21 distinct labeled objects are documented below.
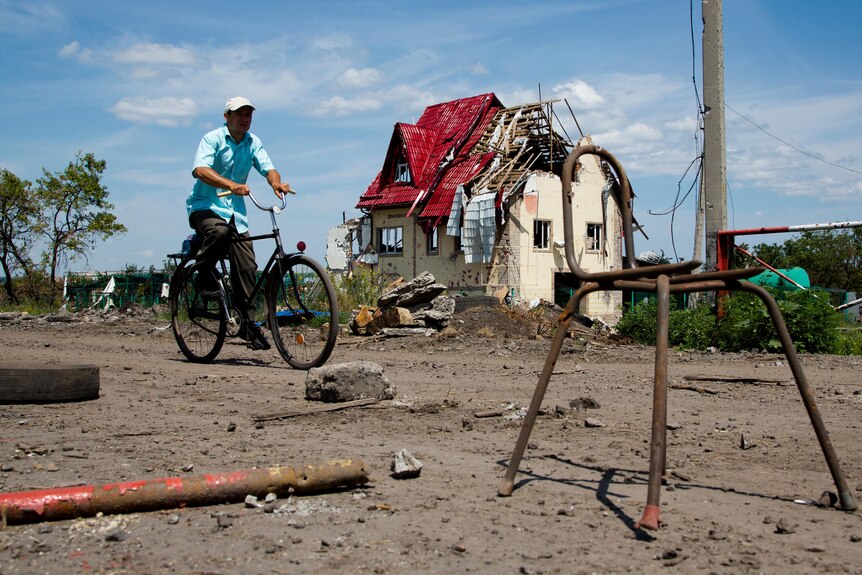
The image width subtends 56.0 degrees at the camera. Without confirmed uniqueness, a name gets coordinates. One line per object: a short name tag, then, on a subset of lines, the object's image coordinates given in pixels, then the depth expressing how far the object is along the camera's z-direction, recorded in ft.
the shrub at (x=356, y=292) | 60.13
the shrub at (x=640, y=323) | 42.57
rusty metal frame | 9.30
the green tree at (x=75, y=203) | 96.22
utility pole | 44.52
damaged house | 96.63
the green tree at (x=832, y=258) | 125.18
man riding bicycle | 24.92
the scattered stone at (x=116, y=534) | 8.90
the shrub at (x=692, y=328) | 37.19
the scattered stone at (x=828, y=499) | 10.75
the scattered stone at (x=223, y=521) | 9.37
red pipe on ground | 9.32
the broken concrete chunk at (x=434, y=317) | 45.85
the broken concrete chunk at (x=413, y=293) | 50.67
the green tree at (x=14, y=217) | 93.25
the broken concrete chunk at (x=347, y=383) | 18.34
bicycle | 24.40
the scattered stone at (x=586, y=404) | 18.24
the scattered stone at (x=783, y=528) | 9.52
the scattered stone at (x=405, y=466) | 11.55
